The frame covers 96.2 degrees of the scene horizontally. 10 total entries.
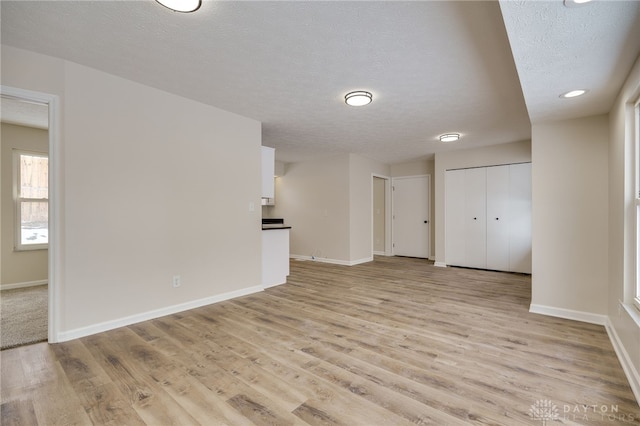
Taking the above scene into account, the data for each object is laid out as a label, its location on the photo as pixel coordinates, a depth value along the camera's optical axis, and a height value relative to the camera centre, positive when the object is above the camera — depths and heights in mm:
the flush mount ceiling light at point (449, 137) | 4696 +1270
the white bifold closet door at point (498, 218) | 5445 -104
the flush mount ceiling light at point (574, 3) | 1353 +996
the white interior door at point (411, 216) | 7012 -75
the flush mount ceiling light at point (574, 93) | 2355 +995
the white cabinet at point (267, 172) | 4617 +677
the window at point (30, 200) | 4336 +234
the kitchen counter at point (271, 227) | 4279 -203
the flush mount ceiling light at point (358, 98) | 3072 +1267
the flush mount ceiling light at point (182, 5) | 1742 +1295
